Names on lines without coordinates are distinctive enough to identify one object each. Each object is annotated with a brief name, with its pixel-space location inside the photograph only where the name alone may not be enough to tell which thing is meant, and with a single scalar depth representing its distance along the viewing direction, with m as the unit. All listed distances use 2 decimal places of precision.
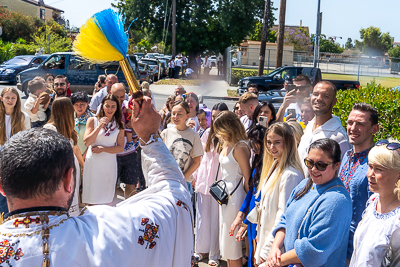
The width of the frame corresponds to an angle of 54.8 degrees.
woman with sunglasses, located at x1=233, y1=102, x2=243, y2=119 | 6.36
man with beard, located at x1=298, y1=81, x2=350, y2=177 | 3.97
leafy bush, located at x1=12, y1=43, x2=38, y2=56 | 32.90
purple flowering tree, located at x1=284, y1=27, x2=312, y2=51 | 59.37
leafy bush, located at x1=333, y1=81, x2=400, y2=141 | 5.25
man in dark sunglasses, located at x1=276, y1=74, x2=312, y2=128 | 5.63
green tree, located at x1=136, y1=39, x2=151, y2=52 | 40.08
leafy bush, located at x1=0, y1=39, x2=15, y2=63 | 30.96
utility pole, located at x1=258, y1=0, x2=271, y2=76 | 21.94
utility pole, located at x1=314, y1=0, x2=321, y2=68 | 16.74
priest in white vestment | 1.46
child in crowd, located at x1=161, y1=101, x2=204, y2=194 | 4.73
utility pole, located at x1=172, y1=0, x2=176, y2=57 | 29.36
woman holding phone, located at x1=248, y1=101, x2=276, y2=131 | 5.17
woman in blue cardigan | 2.65
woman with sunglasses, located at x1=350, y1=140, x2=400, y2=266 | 2.52
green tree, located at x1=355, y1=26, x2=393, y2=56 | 88.99
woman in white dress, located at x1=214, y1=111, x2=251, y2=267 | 4.22
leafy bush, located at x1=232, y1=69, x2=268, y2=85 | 25.54
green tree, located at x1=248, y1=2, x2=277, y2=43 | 59.94
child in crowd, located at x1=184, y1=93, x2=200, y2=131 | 6.18
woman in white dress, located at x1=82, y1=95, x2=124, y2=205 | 4.93
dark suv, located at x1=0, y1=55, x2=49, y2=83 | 21.66
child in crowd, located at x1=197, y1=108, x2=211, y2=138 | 6.15
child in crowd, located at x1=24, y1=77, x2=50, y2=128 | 6.18
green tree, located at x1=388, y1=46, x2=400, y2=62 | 76.93
